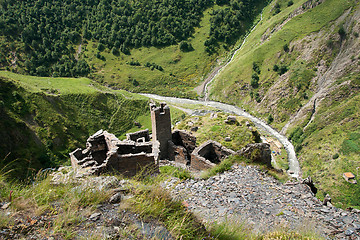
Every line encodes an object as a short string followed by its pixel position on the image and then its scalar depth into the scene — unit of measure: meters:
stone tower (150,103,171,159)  30.86
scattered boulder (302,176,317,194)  18.85
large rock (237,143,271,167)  21.21
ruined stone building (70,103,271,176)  21.42
